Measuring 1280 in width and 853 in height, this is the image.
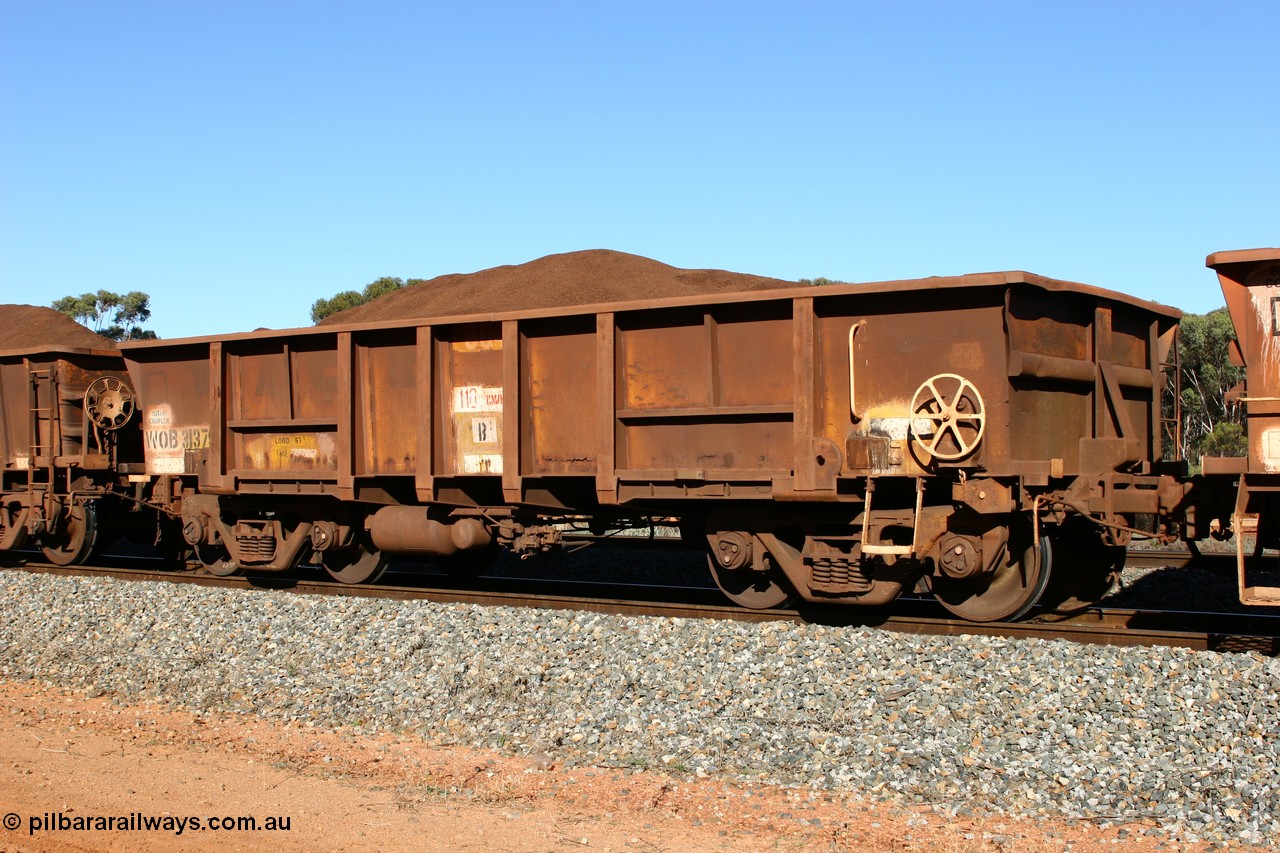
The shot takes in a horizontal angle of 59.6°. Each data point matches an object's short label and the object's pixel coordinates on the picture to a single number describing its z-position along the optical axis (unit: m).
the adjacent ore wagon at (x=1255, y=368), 7.21
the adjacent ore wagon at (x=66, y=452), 14.53
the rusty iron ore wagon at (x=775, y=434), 8.66
